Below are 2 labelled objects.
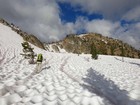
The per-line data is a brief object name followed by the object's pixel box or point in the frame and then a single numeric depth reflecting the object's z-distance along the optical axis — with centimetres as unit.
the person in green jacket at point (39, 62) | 901
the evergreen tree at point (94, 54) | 2269
